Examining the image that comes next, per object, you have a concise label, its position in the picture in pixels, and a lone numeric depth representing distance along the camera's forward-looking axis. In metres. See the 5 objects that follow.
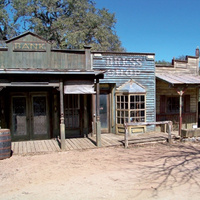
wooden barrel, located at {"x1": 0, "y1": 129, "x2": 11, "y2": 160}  6.93
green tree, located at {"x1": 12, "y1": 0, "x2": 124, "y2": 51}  21.73
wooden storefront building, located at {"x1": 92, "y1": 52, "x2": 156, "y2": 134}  10.43
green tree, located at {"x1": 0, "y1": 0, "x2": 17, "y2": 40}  22.19
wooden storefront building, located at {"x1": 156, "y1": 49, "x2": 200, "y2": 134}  11.93
